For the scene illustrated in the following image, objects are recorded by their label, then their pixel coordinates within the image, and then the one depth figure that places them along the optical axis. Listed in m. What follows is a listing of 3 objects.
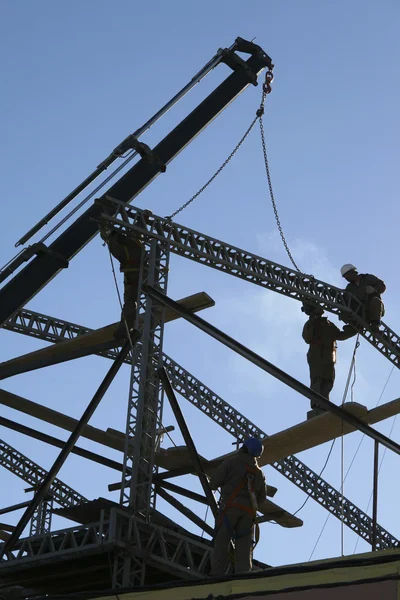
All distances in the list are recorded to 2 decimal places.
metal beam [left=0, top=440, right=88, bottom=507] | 23.16
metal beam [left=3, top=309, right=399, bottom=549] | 22.98
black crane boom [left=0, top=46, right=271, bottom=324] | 22.08
